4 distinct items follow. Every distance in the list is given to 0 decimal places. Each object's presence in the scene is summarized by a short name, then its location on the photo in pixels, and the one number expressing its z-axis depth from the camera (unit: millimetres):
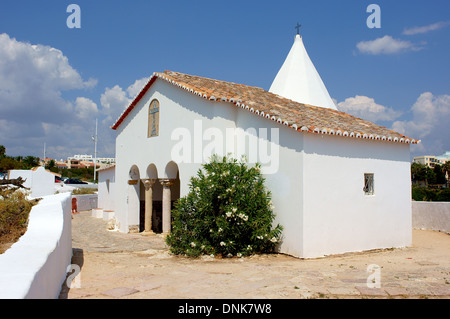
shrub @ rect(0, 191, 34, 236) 8914
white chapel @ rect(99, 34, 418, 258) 9102
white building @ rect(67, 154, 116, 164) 133600
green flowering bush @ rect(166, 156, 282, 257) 9094
